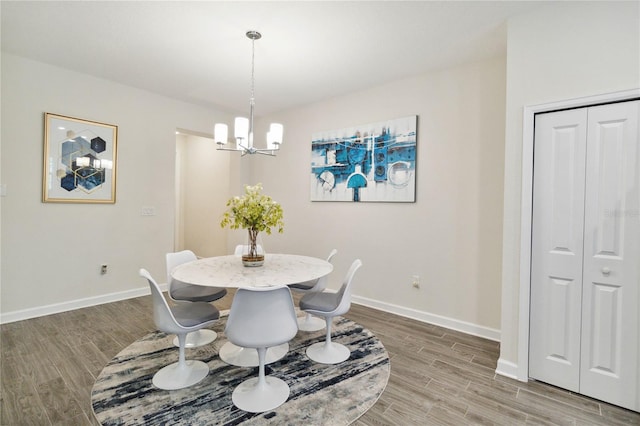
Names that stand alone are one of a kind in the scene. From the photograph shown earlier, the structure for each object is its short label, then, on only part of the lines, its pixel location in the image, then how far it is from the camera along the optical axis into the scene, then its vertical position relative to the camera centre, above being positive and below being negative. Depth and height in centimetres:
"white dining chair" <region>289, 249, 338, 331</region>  292 -79
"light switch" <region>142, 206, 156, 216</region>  417 -6
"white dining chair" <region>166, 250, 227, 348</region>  269 -77
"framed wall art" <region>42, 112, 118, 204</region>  340 +52
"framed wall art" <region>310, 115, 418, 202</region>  351 +62
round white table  200 -46
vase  244 -34
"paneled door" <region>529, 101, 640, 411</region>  194 -24
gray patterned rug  180 -121
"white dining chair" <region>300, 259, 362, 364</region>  233 -76
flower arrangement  238 -4
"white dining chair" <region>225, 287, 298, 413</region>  177 -67
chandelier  255 +65
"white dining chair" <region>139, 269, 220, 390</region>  197 -79
